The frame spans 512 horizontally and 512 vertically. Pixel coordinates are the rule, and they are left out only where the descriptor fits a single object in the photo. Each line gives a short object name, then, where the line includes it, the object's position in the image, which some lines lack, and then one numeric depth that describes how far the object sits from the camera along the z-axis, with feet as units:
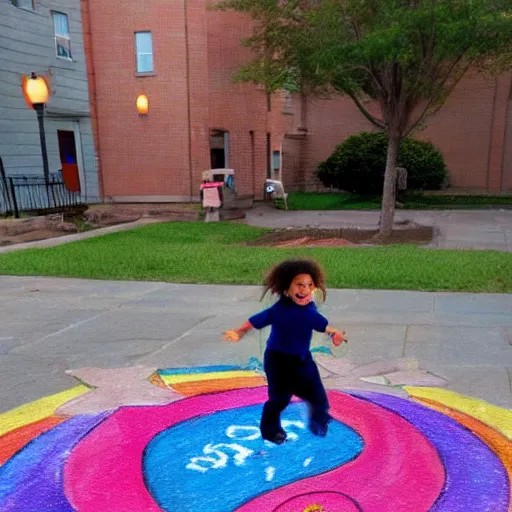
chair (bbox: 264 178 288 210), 64.90
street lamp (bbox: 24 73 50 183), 41.14
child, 8.56
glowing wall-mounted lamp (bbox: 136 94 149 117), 54.34
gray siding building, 48.11
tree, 30.09
